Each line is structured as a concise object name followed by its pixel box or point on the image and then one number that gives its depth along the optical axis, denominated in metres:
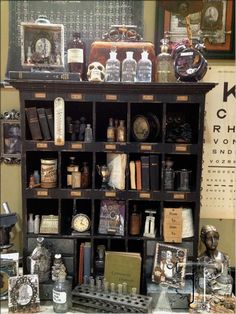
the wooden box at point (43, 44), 1.71
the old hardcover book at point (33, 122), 1.68
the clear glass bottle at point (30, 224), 1.74
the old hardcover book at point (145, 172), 1.70
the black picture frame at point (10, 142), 1.96
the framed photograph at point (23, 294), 1.60
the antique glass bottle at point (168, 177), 1.70
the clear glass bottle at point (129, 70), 1.67
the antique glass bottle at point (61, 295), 1.60
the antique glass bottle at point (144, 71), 1.67
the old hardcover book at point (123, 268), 1.70
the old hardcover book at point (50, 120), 1.69
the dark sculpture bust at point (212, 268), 1.68
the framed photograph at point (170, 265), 1.69
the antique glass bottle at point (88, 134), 1.69
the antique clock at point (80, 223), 1.74
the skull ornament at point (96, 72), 1.65
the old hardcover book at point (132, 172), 1.70
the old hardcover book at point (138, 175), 1.70
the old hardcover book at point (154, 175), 1.70
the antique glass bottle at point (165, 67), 1.72
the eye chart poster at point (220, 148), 1.93
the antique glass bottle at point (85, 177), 1.74
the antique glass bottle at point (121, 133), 1.68
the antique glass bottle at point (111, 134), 1.69
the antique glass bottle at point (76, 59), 1.72
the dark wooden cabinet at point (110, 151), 1.63
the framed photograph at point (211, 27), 1.83
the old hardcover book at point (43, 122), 1.68
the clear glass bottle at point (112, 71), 1.67
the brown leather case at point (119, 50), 1.73
